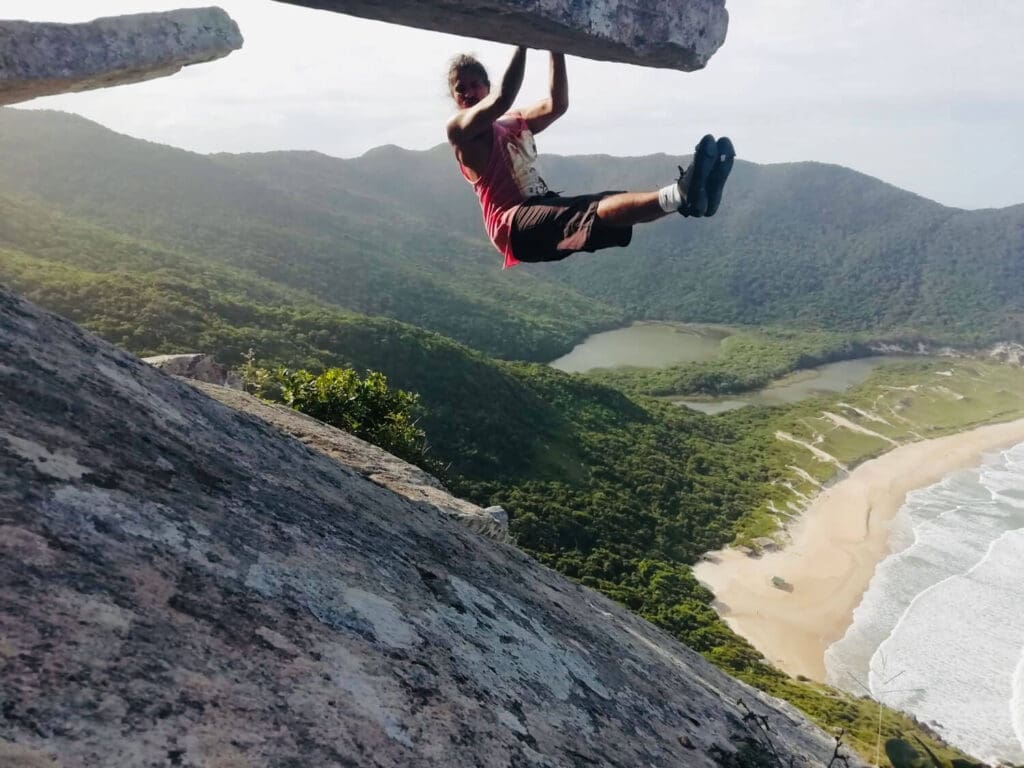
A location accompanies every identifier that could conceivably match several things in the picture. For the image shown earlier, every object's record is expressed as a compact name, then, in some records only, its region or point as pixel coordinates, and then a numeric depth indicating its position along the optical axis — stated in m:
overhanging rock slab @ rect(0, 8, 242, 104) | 5.60
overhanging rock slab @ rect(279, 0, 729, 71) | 4.12
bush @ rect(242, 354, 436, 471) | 11.27
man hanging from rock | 4.09
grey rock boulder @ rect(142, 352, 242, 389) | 10.88
